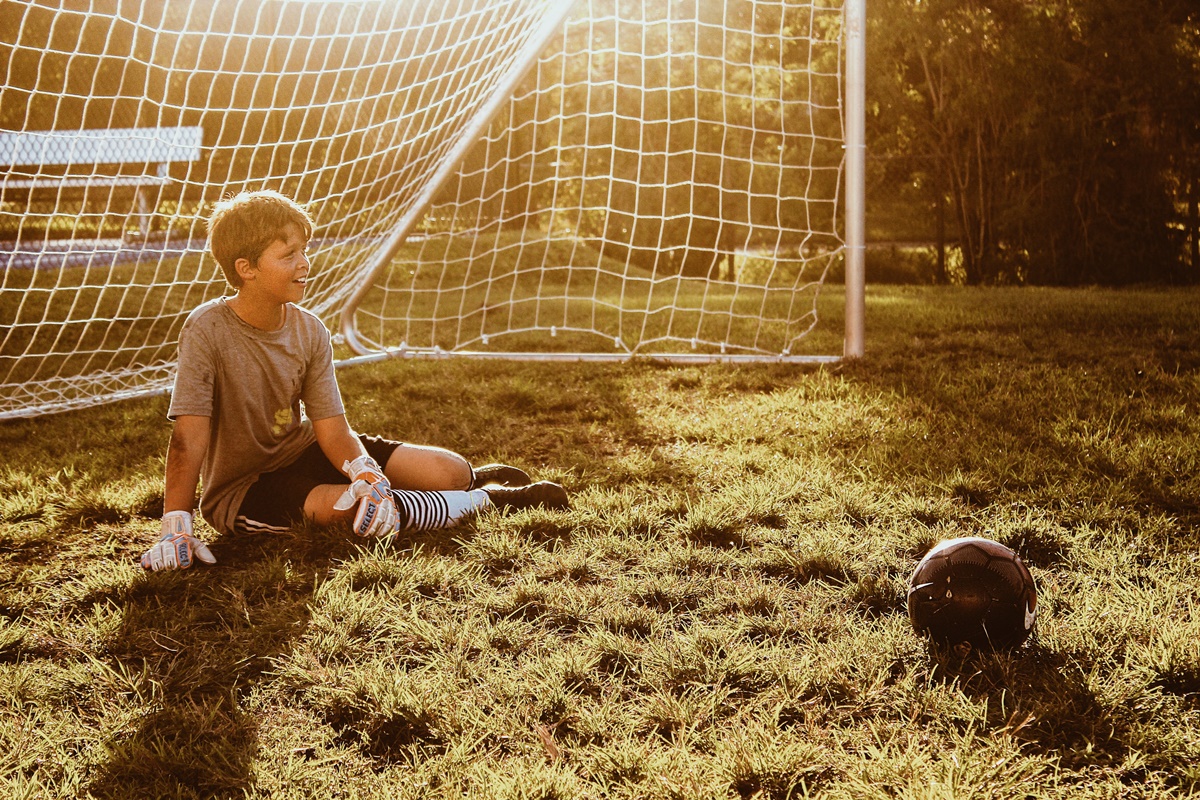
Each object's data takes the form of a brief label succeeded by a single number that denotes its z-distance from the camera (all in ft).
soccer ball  7.20
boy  9.52
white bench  18.58
